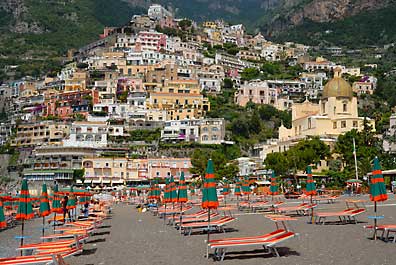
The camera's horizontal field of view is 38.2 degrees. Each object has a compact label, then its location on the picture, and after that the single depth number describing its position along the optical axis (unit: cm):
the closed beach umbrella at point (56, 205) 2633
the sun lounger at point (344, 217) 1986
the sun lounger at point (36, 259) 1307
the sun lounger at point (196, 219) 2231
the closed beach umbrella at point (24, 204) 1866
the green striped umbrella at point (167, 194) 3005
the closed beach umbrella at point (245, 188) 3691
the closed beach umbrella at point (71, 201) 3024
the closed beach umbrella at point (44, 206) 2222
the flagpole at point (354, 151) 5520
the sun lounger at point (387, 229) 1566
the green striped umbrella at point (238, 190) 4130
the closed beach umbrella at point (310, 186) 2482
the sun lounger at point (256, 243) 1387
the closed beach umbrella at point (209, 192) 1603
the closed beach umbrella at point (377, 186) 1664
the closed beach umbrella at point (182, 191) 2438
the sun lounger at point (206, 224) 1884
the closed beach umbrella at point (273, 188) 3597
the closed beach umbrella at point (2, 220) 1769
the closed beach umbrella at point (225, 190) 4061
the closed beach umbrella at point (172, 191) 2957
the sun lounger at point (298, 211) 2464
